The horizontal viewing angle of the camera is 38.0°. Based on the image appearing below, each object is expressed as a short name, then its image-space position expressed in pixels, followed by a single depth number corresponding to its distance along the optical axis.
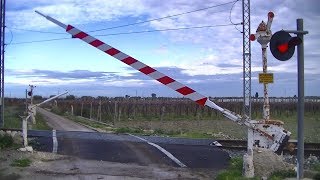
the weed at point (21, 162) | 11.24
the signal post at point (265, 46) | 12.28
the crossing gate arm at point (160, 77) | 9.11
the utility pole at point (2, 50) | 19.12
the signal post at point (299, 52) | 7.12
